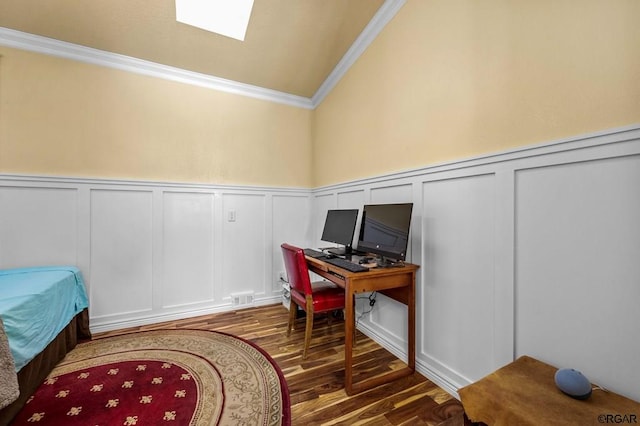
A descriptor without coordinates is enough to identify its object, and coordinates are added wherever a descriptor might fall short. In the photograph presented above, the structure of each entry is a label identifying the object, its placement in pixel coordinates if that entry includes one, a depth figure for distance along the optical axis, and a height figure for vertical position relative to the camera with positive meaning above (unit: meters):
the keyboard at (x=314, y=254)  2.24 -0.38
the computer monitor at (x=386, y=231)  1.77 -0.13
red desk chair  1.98 -0.67
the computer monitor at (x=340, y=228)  2.35 -0.15
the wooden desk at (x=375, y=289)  1.66 -0.55
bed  1.32 -0.76
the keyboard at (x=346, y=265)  1.71 -0.38
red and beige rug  1.43 -1.18
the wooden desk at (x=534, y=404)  0.83 -0.68
